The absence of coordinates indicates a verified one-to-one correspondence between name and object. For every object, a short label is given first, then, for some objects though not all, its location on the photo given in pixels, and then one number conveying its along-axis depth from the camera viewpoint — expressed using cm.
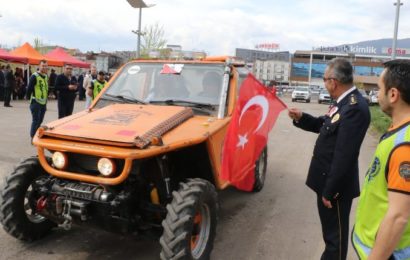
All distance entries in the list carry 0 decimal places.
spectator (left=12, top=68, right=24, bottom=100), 2162
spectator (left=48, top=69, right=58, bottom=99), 2086
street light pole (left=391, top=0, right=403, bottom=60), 1656
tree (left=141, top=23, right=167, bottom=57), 2742
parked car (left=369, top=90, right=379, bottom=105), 3418
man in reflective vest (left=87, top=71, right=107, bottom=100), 1040
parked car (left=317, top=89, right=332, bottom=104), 4048
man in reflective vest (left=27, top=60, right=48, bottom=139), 923
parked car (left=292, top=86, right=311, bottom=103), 4194
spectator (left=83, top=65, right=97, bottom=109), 1268
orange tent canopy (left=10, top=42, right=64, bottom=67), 2240
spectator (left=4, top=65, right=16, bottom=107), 1811
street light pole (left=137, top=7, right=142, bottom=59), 1690
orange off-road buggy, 342
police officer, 316
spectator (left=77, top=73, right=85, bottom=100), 2483
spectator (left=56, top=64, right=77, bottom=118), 1073
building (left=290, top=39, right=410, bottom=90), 12900
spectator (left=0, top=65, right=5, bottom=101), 1995
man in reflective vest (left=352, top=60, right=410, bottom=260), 176
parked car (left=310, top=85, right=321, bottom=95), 5867
